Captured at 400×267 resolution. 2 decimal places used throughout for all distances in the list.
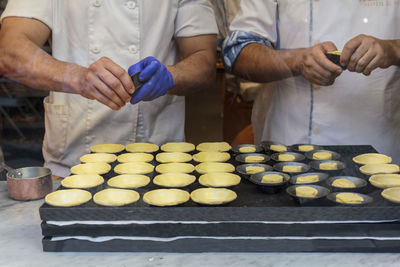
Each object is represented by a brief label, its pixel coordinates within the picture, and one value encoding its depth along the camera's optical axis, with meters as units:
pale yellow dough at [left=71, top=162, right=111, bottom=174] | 1.21
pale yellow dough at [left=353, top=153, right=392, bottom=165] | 1.30
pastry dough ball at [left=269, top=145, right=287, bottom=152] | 1.42
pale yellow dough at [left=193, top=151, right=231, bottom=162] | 1.34
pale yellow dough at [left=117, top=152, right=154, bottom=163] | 1.32
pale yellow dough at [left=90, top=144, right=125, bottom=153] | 1.42
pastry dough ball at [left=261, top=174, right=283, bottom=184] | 1.08
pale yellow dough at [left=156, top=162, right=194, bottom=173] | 1.24
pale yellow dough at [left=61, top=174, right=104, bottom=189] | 1.10
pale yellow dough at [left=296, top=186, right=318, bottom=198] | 1.01
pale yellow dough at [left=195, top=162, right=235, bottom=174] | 1.24
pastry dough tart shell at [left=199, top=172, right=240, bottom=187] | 1.11
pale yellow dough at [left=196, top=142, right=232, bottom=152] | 1.44
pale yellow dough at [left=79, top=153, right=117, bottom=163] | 1.32
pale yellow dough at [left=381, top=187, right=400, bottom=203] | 0.99
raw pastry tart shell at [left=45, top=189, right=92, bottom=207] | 0.97
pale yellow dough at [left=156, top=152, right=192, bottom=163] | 1.34
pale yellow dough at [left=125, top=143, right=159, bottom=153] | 1.44
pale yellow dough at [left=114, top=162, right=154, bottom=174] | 1.23
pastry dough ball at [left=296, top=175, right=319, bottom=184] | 1.12
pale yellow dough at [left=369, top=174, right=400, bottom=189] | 1.07
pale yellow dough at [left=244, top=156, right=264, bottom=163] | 1.32
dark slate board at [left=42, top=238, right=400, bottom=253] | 0.95
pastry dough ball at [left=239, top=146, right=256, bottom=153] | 1.40
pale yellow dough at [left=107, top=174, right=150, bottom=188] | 1.12
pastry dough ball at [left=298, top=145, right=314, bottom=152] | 1.43
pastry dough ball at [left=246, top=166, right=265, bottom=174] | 1.21
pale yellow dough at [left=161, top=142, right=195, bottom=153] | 1.44
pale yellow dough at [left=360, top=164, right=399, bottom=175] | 1.19
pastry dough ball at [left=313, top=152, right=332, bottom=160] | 1.34
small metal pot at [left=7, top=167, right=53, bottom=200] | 1.21
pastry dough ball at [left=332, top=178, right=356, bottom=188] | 1.10
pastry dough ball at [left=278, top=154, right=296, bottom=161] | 1.31
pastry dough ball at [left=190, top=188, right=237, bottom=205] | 0.99
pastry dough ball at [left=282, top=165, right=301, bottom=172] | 1.23
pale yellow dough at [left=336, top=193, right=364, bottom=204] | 0.99
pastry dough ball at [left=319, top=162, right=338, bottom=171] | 1.24
